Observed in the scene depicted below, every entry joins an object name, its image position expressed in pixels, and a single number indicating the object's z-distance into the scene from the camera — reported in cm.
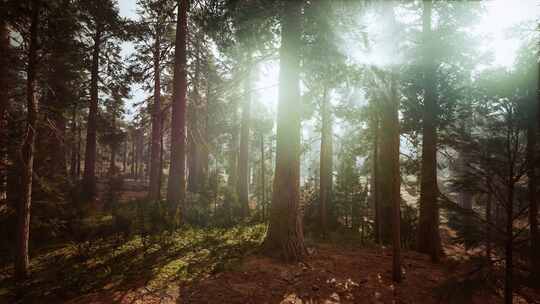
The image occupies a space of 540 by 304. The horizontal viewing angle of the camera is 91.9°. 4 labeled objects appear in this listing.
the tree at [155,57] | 1249
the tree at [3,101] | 897
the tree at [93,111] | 1565
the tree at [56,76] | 751
